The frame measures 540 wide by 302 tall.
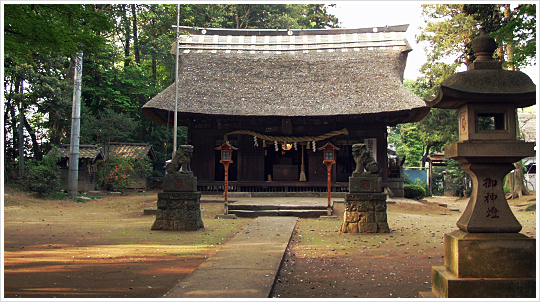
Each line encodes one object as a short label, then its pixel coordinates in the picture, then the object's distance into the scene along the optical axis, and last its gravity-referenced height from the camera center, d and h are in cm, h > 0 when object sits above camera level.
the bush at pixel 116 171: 2205 -7
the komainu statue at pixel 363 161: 943 +28
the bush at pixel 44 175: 1675 -26
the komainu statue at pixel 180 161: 952 +23
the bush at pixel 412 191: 2166 -100
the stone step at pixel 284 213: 1220 -129
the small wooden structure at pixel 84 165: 2080 +25
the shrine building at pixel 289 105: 1678 +283
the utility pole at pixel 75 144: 1738 +111
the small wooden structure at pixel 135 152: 2455 +114
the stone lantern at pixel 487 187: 404 -15
